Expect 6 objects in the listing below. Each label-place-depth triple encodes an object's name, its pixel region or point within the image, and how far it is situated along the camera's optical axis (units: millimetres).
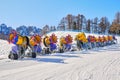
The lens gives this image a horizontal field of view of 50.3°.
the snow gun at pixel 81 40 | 15608
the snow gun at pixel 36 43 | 10551
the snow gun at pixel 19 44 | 8684
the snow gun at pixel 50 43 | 12230
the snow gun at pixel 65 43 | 13598
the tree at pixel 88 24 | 53475
